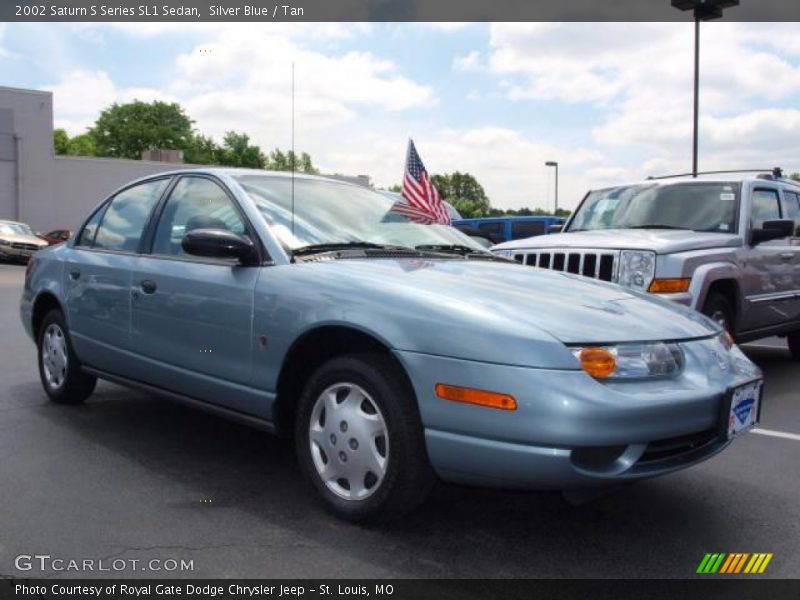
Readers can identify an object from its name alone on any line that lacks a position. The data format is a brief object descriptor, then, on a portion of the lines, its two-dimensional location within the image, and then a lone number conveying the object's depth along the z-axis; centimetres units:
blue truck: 1952
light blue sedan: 286
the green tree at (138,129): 7512
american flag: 462
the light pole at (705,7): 1461
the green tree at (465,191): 8075
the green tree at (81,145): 8156
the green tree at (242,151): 6975
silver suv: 615
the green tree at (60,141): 8231
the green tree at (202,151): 7569
